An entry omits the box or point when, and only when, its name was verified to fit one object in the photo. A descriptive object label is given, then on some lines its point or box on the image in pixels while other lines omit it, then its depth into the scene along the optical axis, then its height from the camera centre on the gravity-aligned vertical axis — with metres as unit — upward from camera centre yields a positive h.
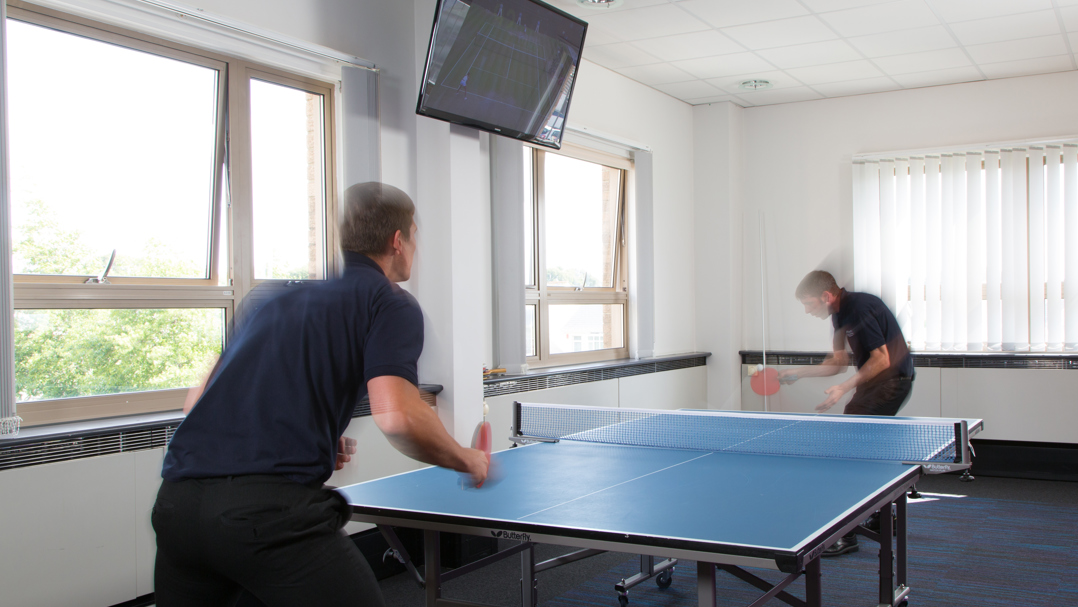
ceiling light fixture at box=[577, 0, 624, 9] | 4.68 +1.72
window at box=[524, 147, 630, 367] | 5.59 +0.37
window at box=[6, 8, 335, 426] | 3.12 +0.47
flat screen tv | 3.57 +1.12
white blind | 6.20 +0.46
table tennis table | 1.93 -0.53
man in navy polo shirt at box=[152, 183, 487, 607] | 1.62 -0.27
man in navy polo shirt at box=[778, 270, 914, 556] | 4.72 -0.30
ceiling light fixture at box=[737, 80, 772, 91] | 6.53 +1.76
